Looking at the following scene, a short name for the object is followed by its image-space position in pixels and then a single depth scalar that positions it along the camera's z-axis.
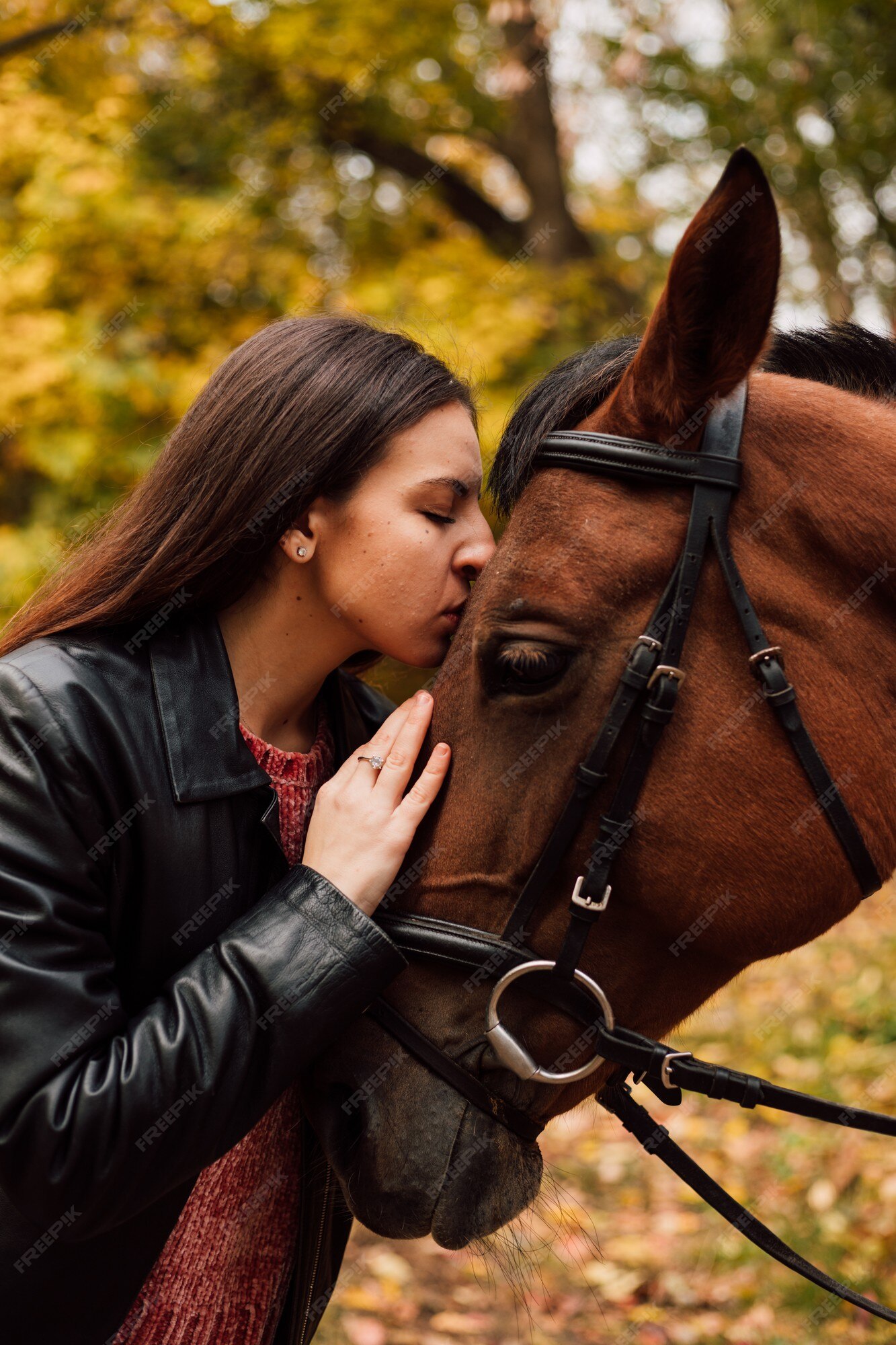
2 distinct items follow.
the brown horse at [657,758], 1.74
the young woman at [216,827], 1.50
